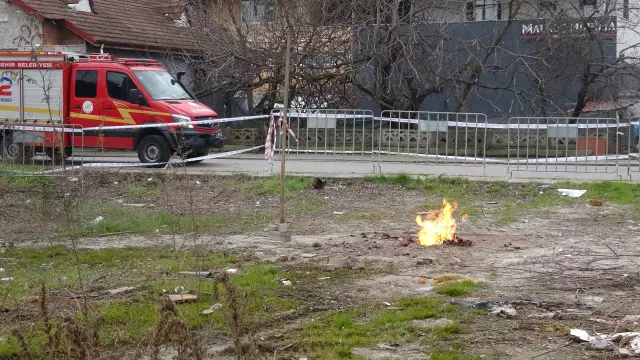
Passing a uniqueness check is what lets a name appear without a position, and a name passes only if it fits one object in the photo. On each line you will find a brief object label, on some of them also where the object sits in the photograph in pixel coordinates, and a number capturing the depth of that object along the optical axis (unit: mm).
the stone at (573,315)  7465
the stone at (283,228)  11789
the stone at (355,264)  9719
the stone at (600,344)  6570
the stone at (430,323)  7264
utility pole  11305
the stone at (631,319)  7223
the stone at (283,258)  10141
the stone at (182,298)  8008
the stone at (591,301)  7941
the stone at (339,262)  9789
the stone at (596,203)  14643
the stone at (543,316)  7504
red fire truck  20484
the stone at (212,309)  7602
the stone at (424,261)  9962
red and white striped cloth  18094
